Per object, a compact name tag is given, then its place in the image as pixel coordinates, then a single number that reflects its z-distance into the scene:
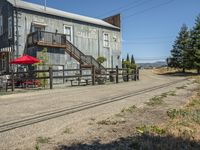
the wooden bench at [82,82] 11.52
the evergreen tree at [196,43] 24.23
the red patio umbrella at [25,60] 10.82
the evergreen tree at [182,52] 25.72
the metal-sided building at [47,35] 13.56
